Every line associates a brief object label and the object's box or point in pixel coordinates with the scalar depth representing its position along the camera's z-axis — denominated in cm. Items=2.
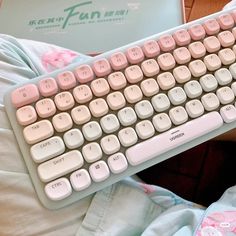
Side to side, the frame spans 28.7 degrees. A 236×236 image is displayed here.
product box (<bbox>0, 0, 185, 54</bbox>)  64
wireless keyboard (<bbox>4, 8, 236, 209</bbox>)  38
